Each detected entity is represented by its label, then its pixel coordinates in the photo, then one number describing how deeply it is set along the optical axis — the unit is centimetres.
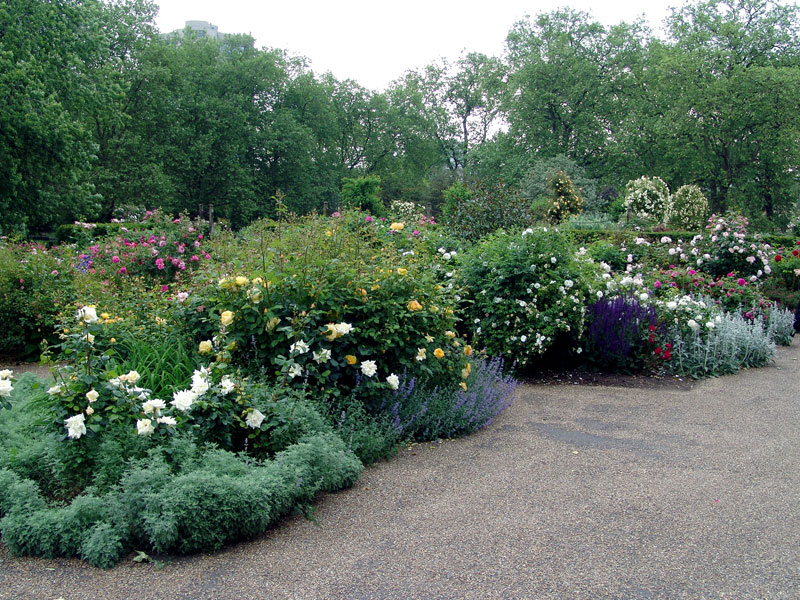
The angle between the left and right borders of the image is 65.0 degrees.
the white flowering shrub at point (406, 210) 970
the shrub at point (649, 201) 1983
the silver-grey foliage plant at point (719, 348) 644
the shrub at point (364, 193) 2386
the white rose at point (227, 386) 318
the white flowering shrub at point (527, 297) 581
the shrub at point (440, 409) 407
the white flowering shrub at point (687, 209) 1883
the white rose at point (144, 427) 289
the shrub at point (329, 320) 379
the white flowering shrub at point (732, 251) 957
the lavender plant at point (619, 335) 621
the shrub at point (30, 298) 650
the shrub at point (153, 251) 799
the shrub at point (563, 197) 2003
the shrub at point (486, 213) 871
